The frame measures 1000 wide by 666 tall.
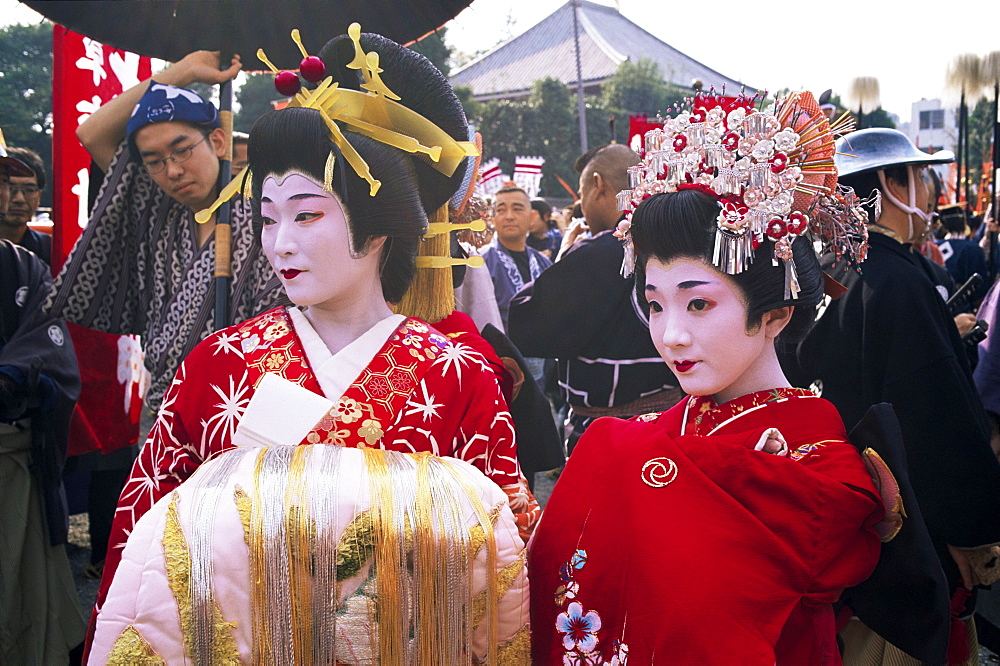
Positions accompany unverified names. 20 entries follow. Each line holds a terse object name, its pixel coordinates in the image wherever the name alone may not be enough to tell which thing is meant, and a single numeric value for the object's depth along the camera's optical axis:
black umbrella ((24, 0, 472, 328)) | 2.67
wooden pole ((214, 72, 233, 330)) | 3.03
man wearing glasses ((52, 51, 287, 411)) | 3.32
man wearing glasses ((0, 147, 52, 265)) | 4.97
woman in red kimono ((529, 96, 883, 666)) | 1.74
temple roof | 39.62
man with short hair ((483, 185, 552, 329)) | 7.41
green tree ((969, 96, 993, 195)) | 17.03
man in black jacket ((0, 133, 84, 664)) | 3.48
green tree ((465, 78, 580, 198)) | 26.42
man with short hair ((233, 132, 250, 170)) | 5.51
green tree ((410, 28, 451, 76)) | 23.80
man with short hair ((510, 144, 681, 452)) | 4.08
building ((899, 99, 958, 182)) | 39.35
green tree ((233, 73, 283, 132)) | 29.70
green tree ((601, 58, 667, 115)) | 30.25
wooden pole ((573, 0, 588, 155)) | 19.58
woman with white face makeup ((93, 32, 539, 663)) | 1.72
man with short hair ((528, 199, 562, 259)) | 10.02
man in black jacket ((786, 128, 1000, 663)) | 2.99
